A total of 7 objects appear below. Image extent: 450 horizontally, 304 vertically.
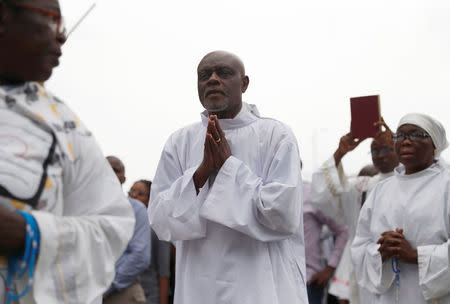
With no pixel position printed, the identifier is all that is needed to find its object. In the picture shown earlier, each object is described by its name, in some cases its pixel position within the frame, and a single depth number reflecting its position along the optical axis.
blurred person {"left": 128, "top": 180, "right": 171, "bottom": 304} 7.12
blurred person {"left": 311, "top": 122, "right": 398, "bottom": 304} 6.87
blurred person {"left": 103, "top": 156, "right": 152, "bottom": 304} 6.13
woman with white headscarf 4.91
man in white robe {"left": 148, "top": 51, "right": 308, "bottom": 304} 4.16
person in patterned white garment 2.06
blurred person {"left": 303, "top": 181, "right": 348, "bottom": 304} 7.83
